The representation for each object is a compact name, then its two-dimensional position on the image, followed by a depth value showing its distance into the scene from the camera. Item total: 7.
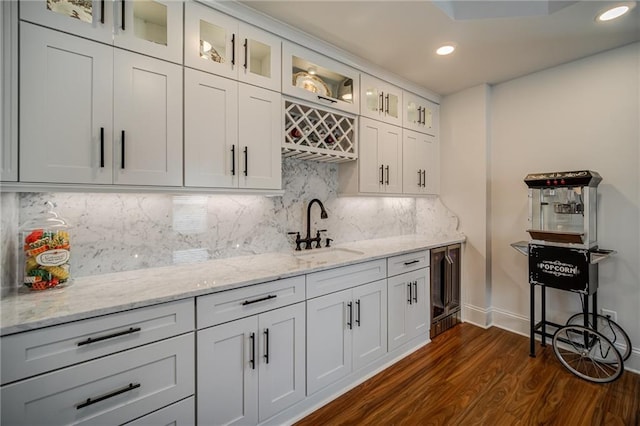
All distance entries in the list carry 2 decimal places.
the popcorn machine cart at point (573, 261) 2.27
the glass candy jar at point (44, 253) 1.43
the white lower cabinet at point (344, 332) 1.94
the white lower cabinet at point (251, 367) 1.50
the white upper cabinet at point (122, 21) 1.37
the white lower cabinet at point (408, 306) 2.49
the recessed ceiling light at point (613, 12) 1.90
